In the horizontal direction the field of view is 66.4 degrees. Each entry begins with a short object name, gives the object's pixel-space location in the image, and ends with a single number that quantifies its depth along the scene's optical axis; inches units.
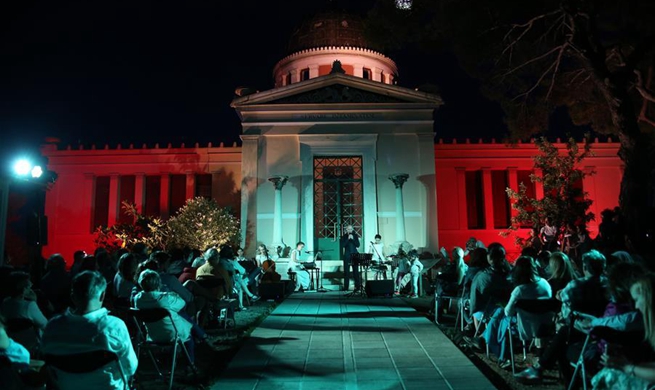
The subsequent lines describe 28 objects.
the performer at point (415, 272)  486.3
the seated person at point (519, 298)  188.4
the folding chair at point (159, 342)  169.9
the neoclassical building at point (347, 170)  692.1
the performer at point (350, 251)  490.2
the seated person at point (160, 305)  180.7
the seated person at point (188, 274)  276.1
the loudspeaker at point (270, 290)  455.8
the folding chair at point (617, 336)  122.2
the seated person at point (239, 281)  384.5
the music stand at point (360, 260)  471.5
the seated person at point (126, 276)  222.8
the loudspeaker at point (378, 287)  466.9
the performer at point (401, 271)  508.1
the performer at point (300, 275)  577.9
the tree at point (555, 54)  385.1
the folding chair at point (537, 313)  178.9
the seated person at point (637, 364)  111.0
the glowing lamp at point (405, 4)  485.4
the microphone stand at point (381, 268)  497.1
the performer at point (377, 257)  500.4
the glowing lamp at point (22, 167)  405.4
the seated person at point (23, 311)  157.2
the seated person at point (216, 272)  289.6
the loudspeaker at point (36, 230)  402.0
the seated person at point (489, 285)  225.5
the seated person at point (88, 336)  116.2
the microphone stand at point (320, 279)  569.3
